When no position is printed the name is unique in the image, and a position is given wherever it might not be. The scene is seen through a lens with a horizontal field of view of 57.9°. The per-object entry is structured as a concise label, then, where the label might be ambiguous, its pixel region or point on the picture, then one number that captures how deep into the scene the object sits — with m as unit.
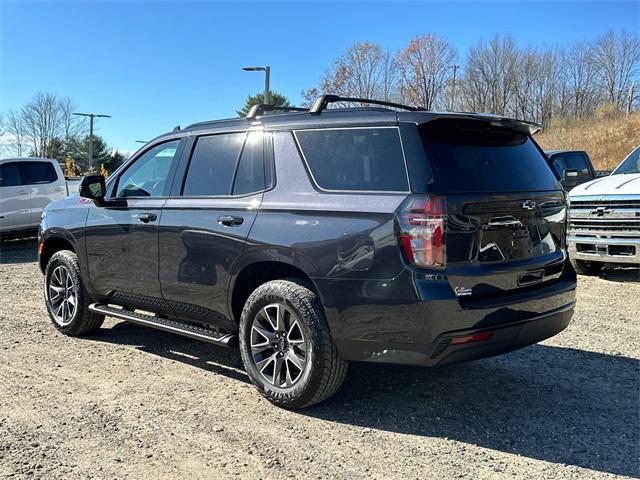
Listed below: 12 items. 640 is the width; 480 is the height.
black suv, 3.29
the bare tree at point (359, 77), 34.22
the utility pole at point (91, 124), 44.23
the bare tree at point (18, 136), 53.41
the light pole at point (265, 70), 19.38
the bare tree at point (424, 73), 34.47
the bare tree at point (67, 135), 57.09
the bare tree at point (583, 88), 43.41
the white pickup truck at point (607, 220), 7.72
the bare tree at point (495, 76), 42.53
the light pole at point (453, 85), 34.81
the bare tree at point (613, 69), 42.88
